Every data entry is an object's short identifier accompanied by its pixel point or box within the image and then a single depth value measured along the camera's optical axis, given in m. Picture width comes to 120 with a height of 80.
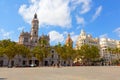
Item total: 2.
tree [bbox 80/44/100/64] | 43.68
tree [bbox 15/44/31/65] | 33.57
